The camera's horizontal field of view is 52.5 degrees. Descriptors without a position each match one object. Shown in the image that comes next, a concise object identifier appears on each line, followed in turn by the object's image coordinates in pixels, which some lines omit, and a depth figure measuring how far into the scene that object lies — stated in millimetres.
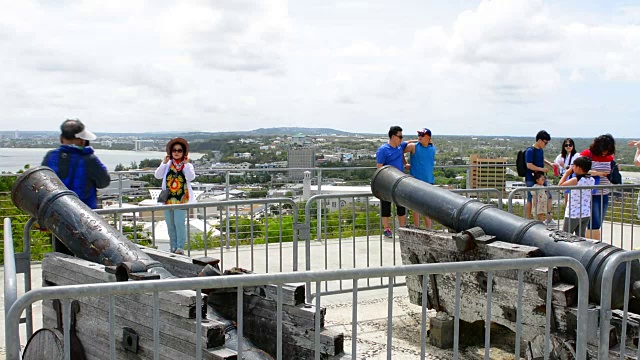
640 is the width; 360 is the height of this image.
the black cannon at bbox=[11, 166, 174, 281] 4386
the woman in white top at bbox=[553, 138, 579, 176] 10797
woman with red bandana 7859
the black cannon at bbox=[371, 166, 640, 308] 4734
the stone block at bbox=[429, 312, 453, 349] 5852
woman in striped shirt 8427
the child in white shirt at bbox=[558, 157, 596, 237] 8188
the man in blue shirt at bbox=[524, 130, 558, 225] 10344
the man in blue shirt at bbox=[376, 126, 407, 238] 9180
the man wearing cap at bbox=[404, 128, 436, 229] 9453
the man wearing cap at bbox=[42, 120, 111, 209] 5688
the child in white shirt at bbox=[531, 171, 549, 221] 9711
